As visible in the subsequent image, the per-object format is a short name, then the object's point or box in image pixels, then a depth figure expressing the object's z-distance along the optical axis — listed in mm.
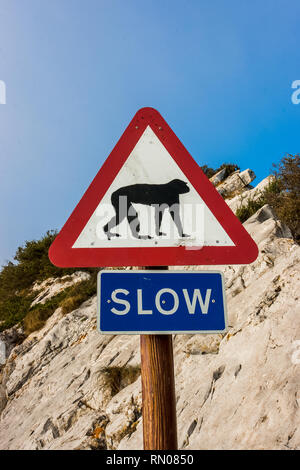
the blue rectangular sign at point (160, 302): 1425
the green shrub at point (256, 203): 8907
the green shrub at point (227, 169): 17469
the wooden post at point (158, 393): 1404
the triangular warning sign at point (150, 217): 1571
